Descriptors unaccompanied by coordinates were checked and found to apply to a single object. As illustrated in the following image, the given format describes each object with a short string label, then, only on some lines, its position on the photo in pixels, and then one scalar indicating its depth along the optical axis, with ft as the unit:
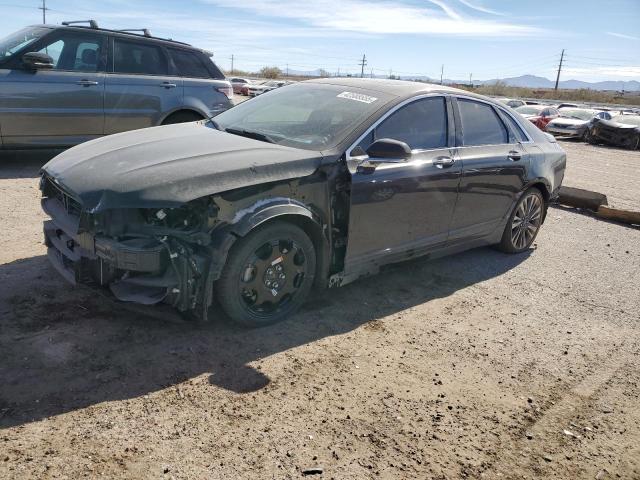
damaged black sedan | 10.79
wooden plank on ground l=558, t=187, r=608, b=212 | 27.04
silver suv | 23.70
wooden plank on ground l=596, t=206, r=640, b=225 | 25.23
